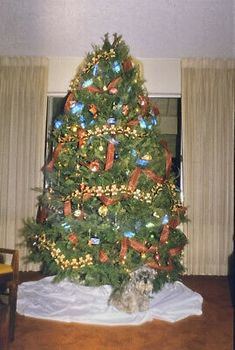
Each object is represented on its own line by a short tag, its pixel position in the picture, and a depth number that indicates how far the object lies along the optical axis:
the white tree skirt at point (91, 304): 2.85
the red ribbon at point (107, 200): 2.99
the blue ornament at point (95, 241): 3.02
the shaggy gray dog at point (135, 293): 2.94
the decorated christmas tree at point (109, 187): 3.01
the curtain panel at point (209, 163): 4.51
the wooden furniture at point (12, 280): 2.45
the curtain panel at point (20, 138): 4.57
